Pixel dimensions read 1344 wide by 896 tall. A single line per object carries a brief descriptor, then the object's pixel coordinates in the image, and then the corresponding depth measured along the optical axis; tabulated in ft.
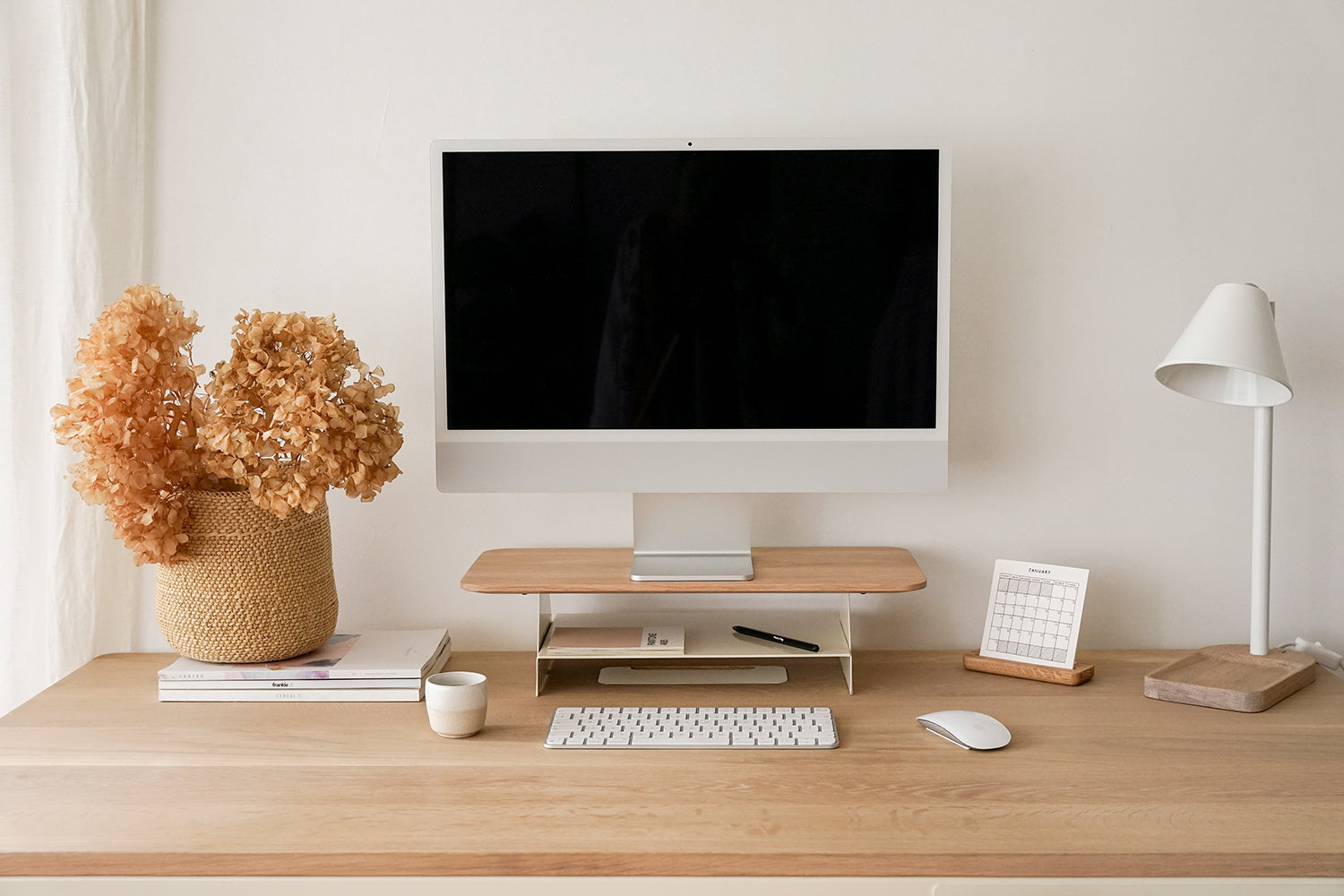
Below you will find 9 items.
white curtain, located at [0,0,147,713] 5.00
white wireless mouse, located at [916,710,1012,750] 4.00
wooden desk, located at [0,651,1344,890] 3.25
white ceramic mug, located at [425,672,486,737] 4.15
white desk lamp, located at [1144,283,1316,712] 4.53
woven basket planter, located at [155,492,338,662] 4.67
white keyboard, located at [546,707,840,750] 4.04
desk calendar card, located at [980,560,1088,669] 4.89
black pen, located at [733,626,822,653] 4.86
